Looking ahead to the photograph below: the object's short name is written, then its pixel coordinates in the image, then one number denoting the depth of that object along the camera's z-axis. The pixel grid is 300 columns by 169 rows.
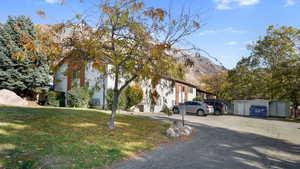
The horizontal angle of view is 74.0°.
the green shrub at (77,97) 19.81
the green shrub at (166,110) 9.91
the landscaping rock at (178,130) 9.85
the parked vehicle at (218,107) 25.66
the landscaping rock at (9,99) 15.56
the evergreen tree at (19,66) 17.97
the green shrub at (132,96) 22.77
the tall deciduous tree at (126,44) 8.18
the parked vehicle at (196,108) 22.11
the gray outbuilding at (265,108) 28.94
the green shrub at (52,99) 20.31
